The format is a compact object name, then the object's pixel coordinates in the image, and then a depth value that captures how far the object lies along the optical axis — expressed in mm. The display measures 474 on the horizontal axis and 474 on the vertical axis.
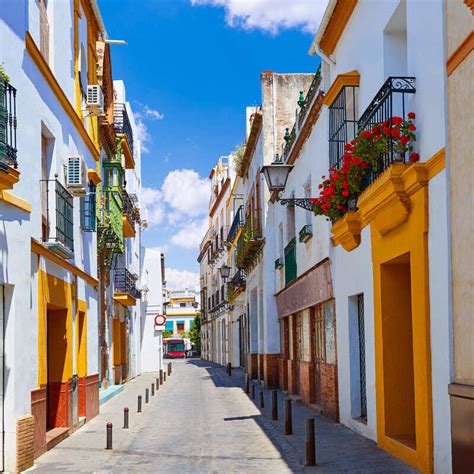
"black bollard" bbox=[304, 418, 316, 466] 10844
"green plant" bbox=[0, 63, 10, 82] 9513
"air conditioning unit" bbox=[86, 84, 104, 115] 17000
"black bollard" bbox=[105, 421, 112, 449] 12867
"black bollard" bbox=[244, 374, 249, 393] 25498
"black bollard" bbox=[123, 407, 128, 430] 15675
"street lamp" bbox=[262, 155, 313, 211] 15488
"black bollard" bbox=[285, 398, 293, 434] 14188
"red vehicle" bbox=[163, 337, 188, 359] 79000
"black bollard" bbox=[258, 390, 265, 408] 19594
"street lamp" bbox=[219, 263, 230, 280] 43478
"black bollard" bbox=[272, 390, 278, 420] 16922
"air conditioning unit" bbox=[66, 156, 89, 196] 14898
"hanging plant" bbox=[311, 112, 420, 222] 9898
